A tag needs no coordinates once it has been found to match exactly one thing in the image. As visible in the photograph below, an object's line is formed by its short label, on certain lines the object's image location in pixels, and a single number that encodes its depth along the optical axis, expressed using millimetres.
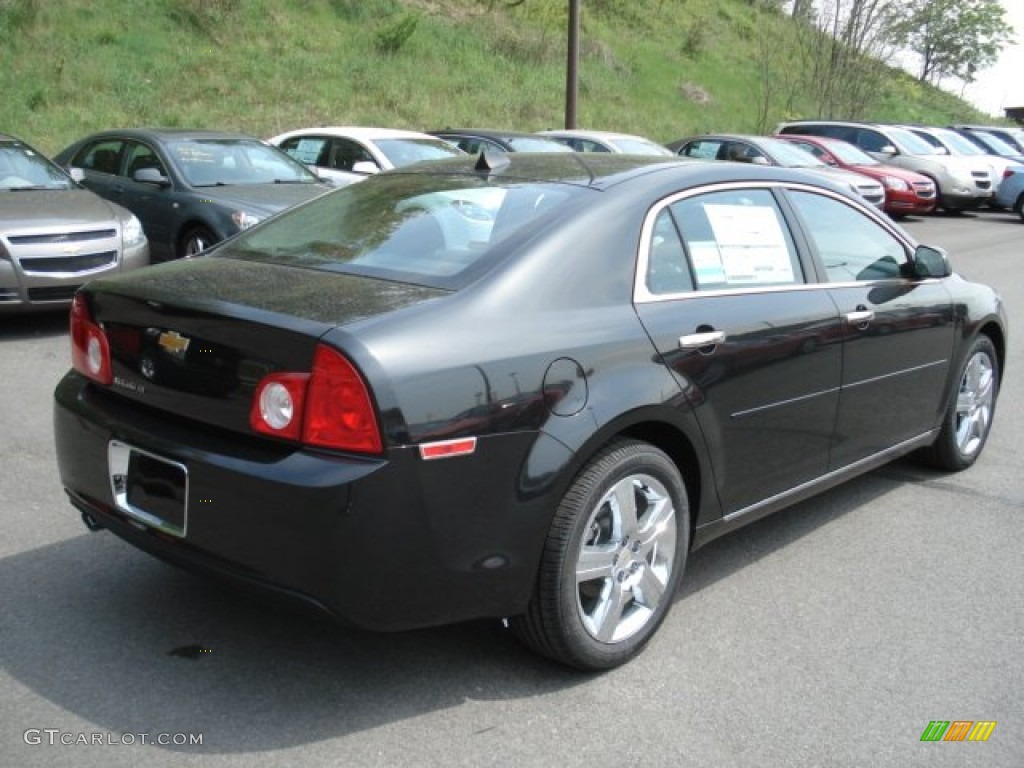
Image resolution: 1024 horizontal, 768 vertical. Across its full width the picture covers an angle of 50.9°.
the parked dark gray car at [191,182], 9438
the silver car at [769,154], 17000
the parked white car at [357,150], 12148
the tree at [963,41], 50969
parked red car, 19188
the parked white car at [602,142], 16000
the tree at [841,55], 32312
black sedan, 2852
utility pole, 19672
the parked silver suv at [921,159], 20922
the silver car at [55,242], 7738
